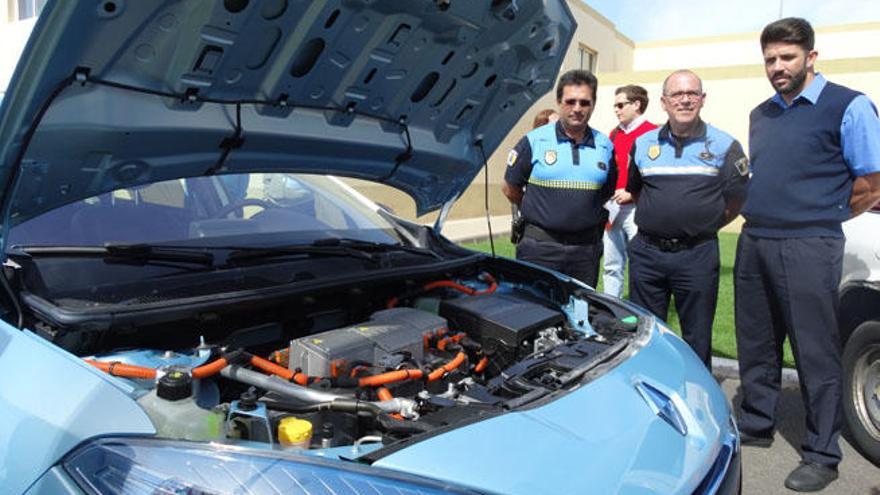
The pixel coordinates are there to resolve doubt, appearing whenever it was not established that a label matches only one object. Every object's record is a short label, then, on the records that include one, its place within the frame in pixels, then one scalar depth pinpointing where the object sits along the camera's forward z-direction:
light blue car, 1.37
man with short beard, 2.91
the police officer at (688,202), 3.39
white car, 3.25
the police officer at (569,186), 3.71
